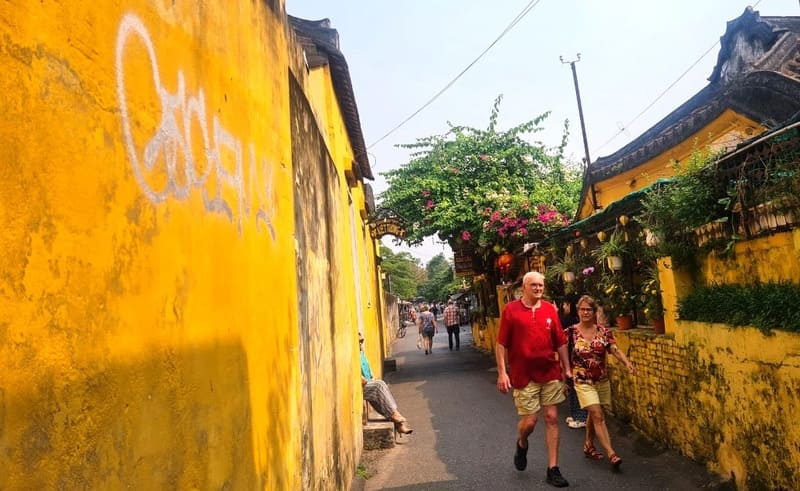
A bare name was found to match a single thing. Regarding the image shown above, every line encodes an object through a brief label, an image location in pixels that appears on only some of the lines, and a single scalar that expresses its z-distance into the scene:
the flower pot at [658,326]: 6.54
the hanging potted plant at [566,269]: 9.82
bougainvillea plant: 14.44
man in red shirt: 5.45
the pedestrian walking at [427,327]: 21.39
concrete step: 7.53
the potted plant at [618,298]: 7.72
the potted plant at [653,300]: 6.58
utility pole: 22.28
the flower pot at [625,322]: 7.68
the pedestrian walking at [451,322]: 21.62
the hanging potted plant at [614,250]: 7.78
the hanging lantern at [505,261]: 14.54
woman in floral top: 5.82
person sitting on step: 7.80
